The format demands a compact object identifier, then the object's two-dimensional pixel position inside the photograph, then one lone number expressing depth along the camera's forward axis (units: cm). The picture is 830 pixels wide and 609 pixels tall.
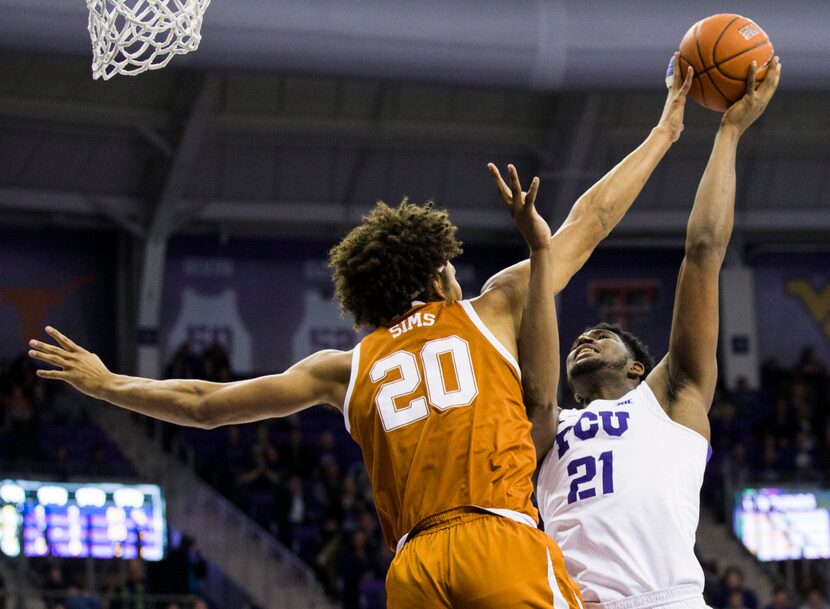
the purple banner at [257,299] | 2033
